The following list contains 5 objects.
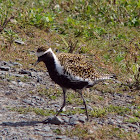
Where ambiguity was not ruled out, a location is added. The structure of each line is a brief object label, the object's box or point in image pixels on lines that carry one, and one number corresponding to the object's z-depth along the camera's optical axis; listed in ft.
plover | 43.60
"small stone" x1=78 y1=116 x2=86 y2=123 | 45.28
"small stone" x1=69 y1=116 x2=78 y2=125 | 44.54
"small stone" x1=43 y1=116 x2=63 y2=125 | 44.35
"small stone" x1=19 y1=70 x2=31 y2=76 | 60.70
